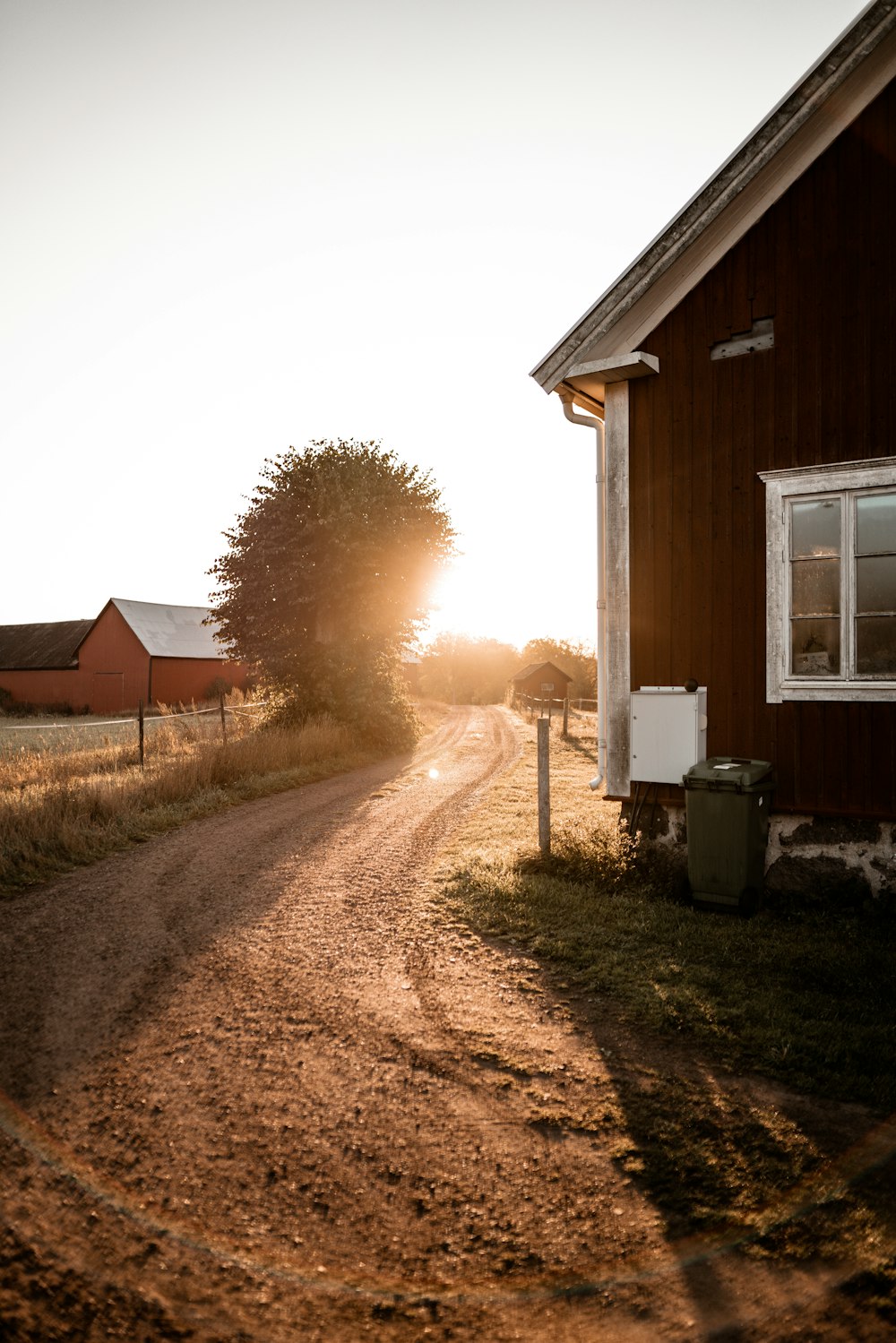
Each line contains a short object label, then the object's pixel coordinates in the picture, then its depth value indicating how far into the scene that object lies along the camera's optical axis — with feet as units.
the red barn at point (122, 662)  124.16
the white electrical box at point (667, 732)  23.22
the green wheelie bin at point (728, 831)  20.65
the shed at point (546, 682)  123.95
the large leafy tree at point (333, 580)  65.10
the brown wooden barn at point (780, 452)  21.24
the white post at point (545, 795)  25.00
